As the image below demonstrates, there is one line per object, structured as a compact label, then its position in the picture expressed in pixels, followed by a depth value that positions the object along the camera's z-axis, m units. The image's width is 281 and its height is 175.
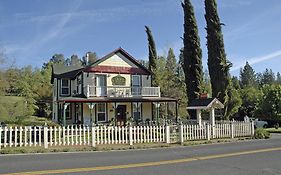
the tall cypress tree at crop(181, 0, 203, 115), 35.75
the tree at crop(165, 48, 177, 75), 65.00
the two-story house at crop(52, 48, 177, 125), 34.00
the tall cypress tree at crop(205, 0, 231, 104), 35.16
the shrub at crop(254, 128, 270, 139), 24.72
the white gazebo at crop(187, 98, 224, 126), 26.15
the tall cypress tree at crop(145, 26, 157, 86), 49.00
